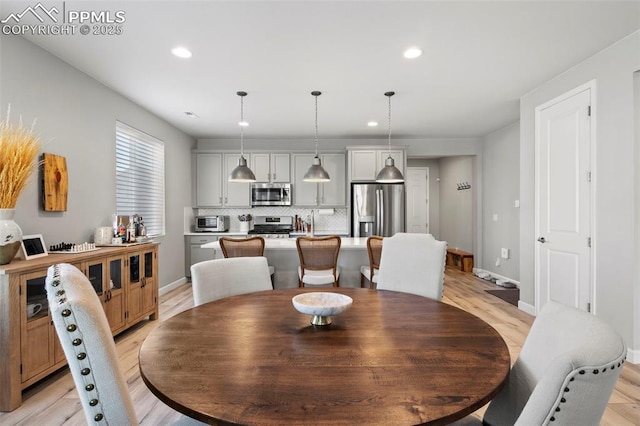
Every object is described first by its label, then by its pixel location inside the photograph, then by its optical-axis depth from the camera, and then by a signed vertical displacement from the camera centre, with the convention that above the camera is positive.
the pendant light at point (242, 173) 3.74 +0.47
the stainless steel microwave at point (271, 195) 5.71 +0.32
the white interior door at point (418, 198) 7.64 +0.33
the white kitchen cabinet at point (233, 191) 5.72 +0.39
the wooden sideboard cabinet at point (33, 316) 1.88 -0.68
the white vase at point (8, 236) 1.95 -0.14
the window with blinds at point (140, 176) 3.80 +0.48
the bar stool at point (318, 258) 3.14 -0.46
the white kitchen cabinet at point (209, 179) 5.73 +0.61
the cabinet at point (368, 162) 5.60 +0.88
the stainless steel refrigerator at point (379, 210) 5.42 +0.04
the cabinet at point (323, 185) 5.75 +0.50
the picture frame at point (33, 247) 2.21 -0.24
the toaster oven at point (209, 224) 5.61 -0.20
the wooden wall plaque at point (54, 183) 2.59 +0.26
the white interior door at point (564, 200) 2.92 +0.11
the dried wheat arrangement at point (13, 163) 1.98 +0.32
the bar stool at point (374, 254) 3.19 -0.42
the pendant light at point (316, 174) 3.87 +0.47
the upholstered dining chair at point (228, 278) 1.68 -0.37
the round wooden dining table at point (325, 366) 0.70 -0.43
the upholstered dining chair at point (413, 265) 1.93 -0.34
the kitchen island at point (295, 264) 3.78 -0.61
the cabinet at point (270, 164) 5.73 +0.88
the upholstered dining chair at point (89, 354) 0.70 -0.32
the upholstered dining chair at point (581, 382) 0.57 -0.31
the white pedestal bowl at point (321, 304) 1.19 -0.37
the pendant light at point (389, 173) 3.78 +0.46
